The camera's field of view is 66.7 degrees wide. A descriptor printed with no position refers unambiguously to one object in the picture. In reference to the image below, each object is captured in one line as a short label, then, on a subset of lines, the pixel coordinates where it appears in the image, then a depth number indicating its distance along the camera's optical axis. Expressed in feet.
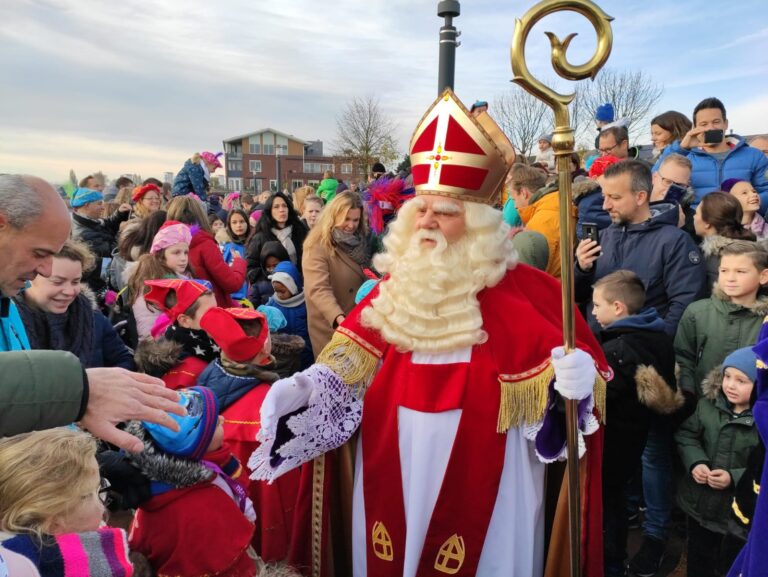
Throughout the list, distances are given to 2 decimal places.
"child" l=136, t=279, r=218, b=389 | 10.13
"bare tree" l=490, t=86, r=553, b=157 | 88.89
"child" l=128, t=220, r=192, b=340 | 14.01
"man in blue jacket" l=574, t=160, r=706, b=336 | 11.86
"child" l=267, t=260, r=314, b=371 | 17.74
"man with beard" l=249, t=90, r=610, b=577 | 8.00
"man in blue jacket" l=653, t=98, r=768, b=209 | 16.76
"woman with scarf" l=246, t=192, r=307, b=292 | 20.40
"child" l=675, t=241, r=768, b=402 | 10.96
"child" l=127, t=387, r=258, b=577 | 7.31
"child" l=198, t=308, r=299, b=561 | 9.74
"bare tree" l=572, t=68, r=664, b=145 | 82.84
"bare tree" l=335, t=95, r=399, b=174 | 88.48
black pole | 23.00
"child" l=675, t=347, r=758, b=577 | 9.92
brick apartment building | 219.20
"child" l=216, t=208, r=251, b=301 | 24.08
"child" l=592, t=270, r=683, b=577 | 10.24
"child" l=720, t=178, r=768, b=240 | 15.02
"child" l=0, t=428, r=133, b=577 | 4.94
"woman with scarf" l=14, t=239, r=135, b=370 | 10.66
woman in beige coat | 15.84
